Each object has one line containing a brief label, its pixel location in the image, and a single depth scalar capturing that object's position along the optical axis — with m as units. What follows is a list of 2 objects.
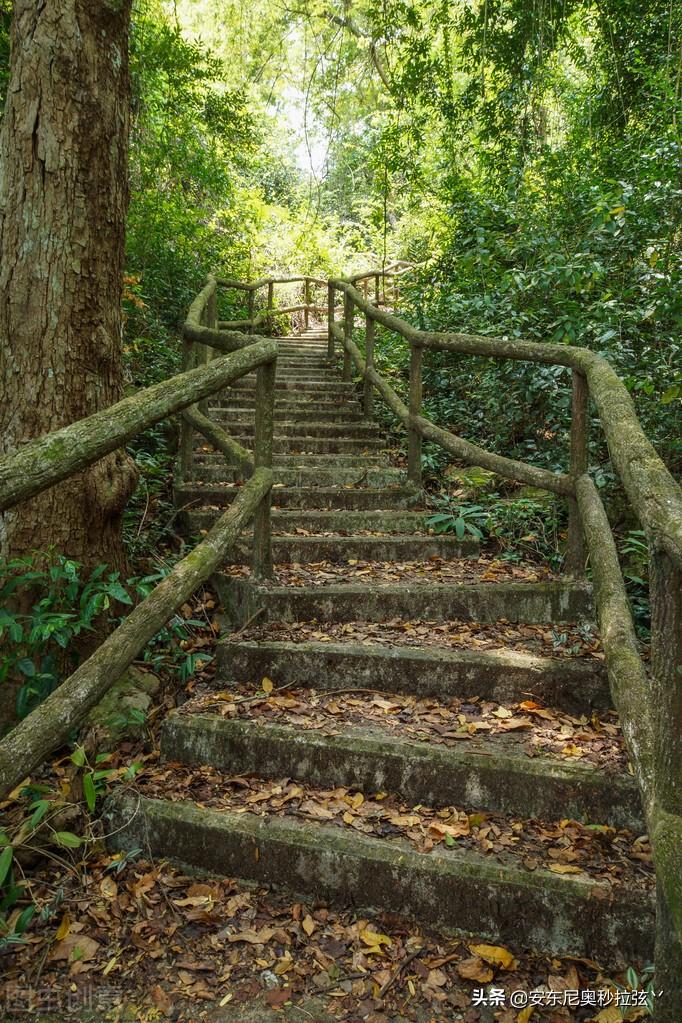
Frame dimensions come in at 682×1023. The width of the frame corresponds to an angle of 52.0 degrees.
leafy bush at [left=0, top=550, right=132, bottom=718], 2.26
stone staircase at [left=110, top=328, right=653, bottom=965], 1.84
